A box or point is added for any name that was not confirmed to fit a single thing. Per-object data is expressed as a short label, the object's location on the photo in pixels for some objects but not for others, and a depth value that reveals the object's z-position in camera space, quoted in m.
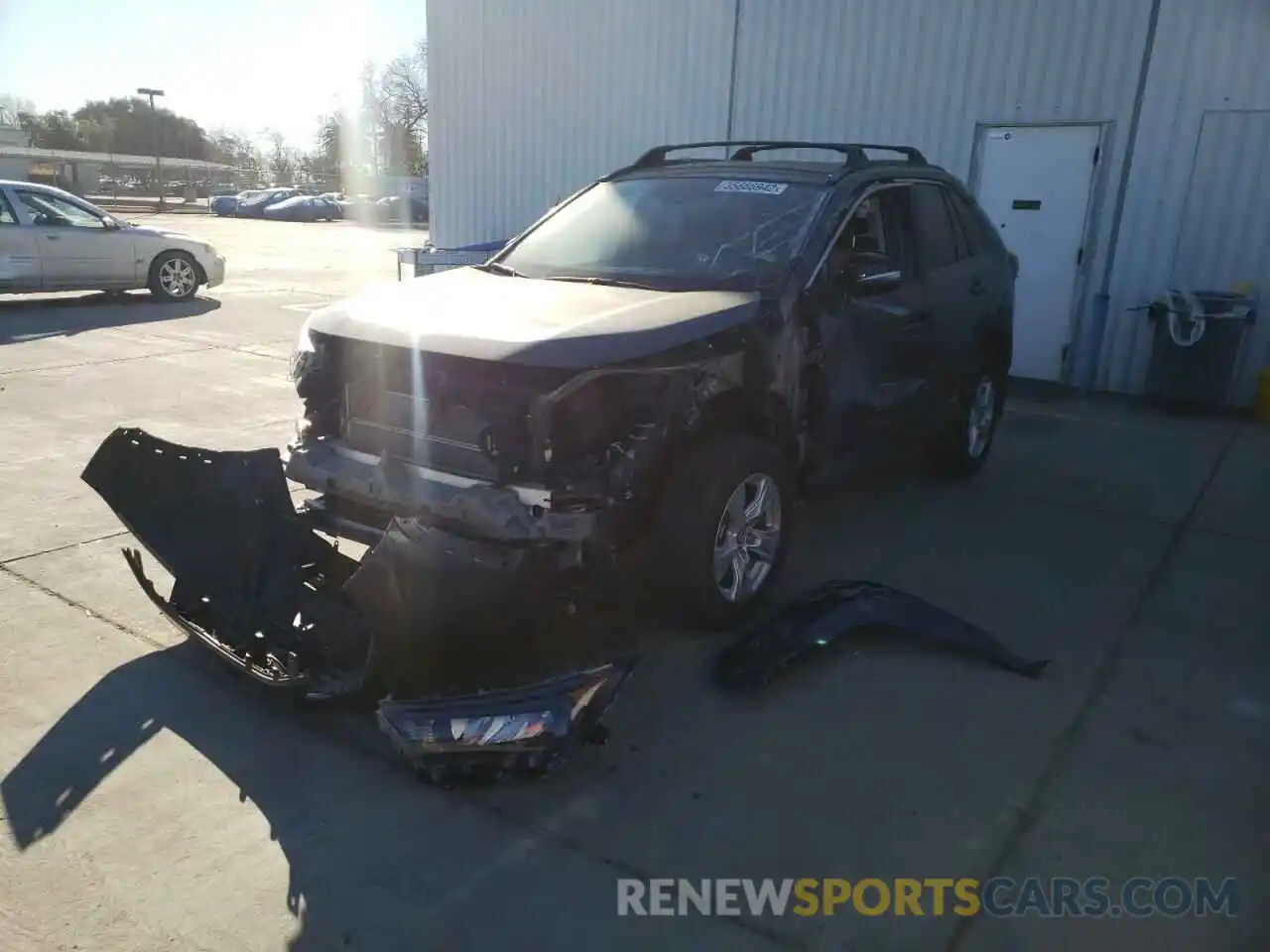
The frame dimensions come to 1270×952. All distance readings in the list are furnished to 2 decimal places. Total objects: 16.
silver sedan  12.09
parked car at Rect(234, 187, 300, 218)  44.62
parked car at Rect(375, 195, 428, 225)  46.59
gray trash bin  8.46
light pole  50.78
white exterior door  9.34
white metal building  8.68
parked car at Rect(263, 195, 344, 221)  44.00
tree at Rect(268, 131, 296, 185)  81.71
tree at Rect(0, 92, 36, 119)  69.31
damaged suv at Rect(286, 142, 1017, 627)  3.33
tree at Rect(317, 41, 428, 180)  71.25
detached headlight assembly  2.89
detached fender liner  3.71
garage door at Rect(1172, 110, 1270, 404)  8.56
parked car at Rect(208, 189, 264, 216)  45.28
